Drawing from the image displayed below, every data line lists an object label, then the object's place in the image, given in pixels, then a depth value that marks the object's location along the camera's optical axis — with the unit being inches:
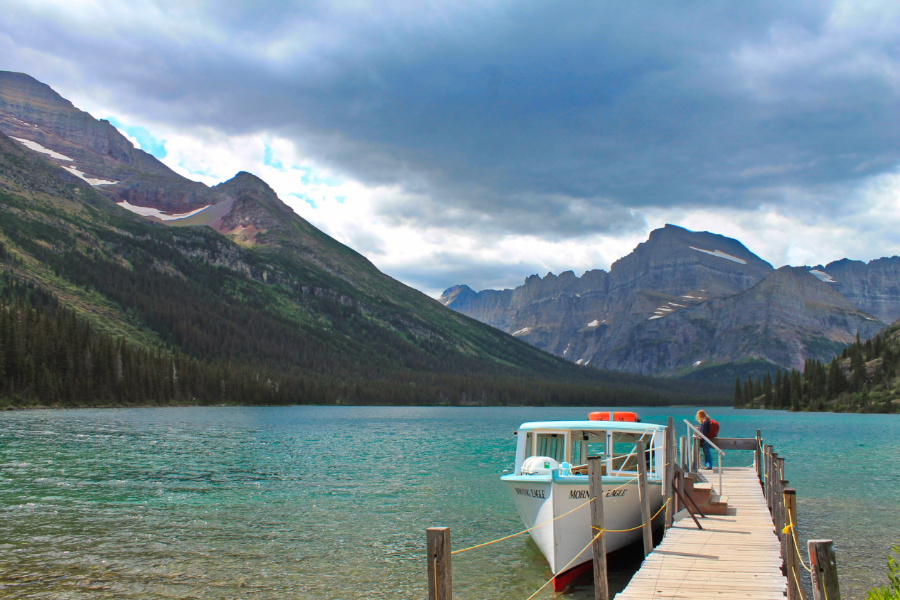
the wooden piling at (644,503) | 971.9
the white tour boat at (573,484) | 957.8
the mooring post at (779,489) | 990.3
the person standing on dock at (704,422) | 1490.9
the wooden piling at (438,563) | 512.4
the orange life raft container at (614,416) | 1229.1
